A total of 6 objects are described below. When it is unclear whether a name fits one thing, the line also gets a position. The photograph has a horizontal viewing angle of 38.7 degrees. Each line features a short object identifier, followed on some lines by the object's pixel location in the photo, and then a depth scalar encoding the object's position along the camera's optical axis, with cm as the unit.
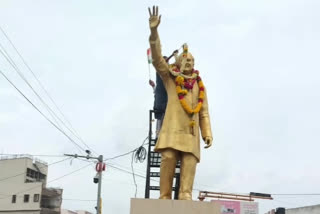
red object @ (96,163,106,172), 1598
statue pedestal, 585
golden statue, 622
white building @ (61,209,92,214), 3499
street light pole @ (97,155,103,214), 1555
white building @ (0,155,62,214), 3075
